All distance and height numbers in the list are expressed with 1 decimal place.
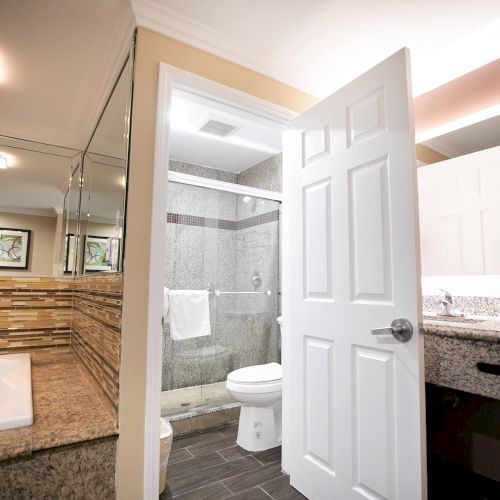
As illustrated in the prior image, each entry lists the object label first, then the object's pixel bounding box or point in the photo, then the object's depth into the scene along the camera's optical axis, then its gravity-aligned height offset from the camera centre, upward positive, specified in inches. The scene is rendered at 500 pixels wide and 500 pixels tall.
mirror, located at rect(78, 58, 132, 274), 62.8 +20.3
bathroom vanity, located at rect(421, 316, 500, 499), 48.8 -23.2
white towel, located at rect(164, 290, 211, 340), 117.0 -10.9
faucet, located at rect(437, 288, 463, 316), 72.0 -4.8
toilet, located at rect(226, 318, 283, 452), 90.9 -34.0
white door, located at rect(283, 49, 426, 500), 51.6 -2.5
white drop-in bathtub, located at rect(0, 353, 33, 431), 50.0 -19.7
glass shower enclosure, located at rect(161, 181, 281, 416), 124.4 +1.7
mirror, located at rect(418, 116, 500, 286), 70.0 +17.3
